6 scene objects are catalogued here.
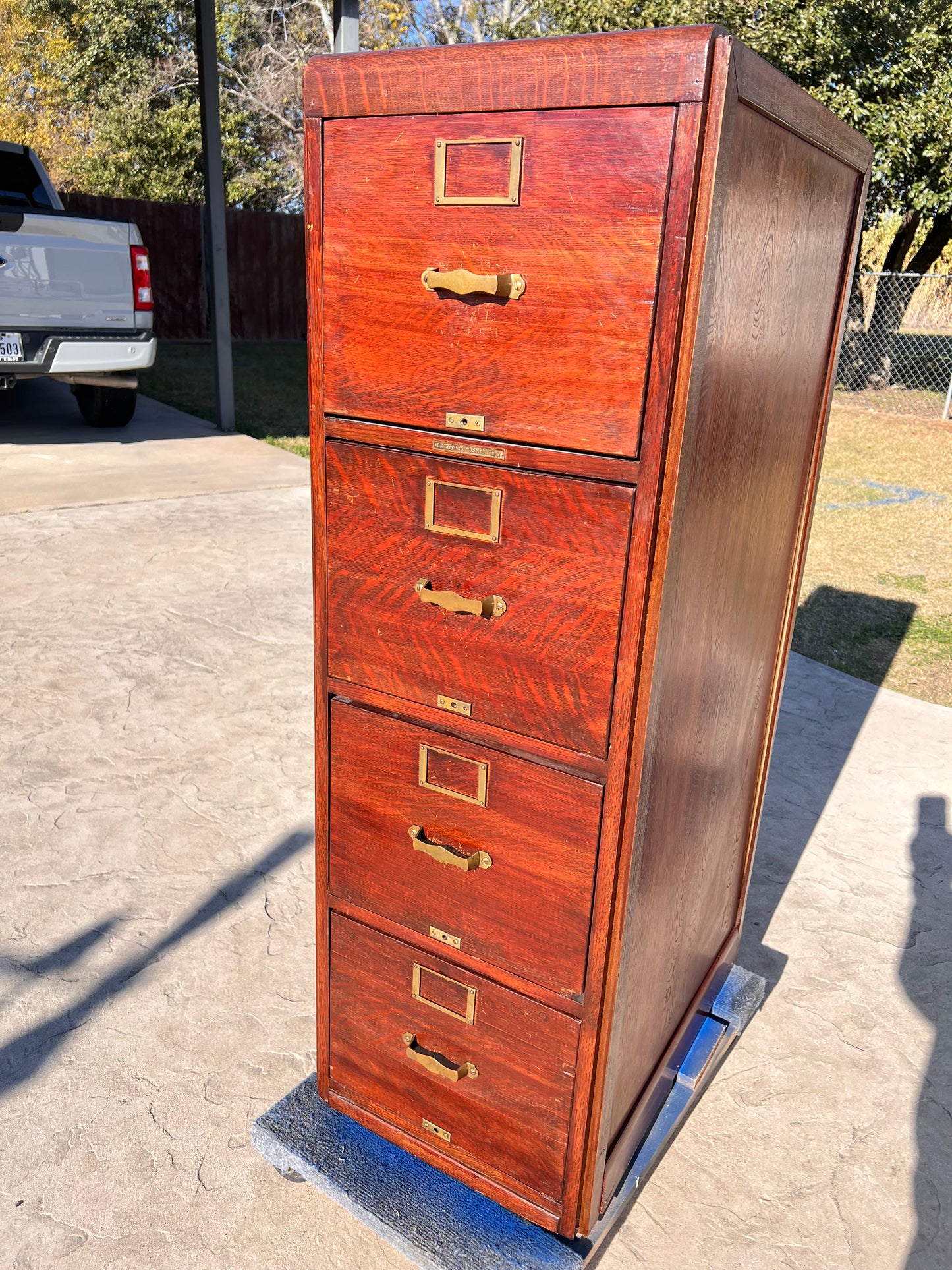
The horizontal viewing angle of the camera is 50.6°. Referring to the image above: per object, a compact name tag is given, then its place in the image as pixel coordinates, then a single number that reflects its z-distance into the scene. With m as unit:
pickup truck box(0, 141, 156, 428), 6.30
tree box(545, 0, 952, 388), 11.34
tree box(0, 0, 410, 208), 21.23
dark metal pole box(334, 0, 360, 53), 5.54
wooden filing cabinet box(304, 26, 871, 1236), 1.15
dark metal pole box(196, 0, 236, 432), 7.03
